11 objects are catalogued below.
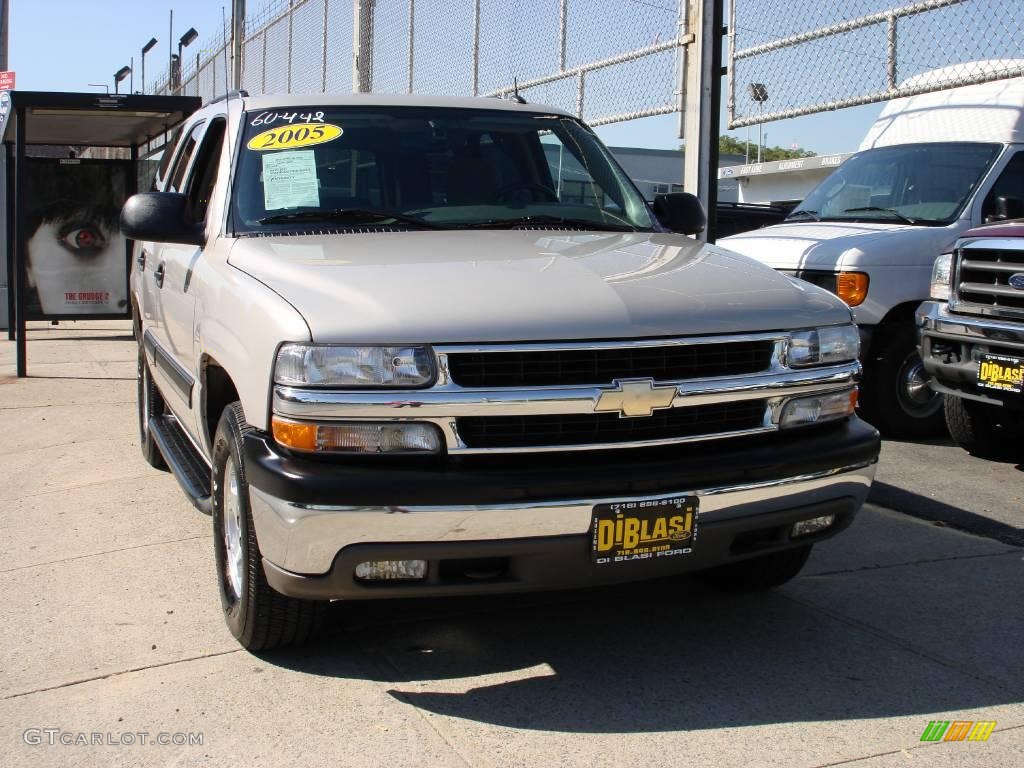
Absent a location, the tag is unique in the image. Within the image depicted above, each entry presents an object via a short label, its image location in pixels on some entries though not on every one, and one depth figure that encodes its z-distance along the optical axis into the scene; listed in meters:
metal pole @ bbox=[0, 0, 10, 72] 16.34
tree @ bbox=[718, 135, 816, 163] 73.29
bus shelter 12.20
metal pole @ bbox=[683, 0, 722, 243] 6.84
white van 7.70
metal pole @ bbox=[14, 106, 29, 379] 10.09
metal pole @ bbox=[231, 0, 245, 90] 12.18
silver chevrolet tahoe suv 3.22
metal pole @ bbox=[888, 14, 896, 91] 6.85
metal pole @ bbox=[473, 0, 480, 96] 9.32
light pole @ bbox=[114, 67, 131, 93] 27.87
